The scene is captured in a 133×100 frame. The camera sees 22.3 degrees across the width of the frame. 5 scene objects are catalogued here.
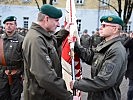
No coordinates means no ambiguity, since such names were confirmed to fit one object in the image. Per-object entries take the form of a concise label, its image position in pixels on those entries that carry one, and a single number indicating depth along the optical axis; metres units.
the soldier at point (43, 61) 3.83
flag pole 4.40
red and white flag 4.46
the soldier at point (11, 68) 6.06
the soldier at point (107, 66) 4.02
